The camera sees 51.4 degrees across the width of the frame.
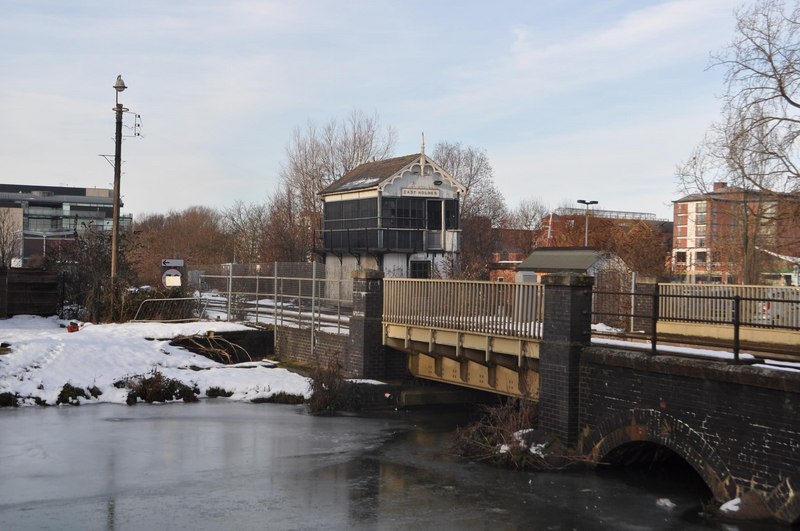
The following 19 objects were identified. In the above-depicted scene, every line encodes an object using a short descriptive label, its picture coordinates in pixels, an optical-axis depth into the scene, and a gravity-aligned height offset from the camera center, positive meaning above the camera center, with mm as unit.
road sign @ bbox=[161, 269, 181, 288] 30719 -532
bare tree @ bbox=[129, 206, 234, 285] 59594 +2070
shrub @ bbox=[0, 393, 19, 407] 19797 -3339
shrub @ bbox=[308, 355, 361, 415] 20219 -3049
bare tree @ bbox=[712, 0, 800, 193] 25547 +5100
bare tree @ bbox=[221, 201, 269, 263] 64750 +2835
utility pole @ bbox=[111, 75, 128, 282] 29812 +3531
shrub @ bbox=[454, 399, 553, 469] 14414 -3012
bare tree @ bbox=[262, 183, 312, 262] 58156 +2408
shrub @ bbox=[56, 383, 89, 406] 20359 -3277
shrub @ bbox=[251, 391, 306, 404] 21703 -3439
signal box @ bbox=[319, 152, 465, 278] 42781 +2643
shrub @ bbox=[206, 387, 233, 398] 22266 -3401
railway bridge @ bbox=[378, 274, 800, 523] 10906 -1751
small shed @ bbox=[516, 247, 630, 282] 31797 +570
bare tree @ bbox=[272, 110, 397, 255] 60562 +7685
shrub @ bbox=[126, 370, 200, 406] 21250 -3258
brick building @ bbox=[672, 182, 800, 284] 26656 +1831
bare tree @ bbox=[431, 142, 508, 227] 74938 +9214
